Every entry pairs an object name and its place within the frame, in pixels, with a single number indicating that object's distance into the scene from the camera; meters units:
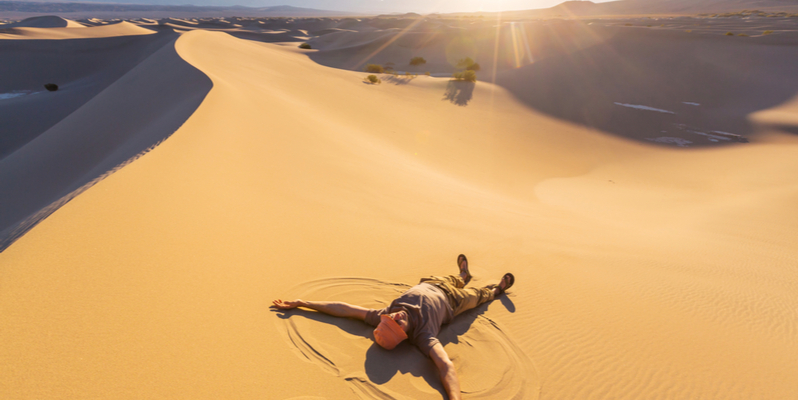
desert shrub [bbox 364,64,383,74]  20.64
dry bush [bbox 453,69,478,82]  16.97
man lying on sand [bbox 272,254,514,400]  2.72
